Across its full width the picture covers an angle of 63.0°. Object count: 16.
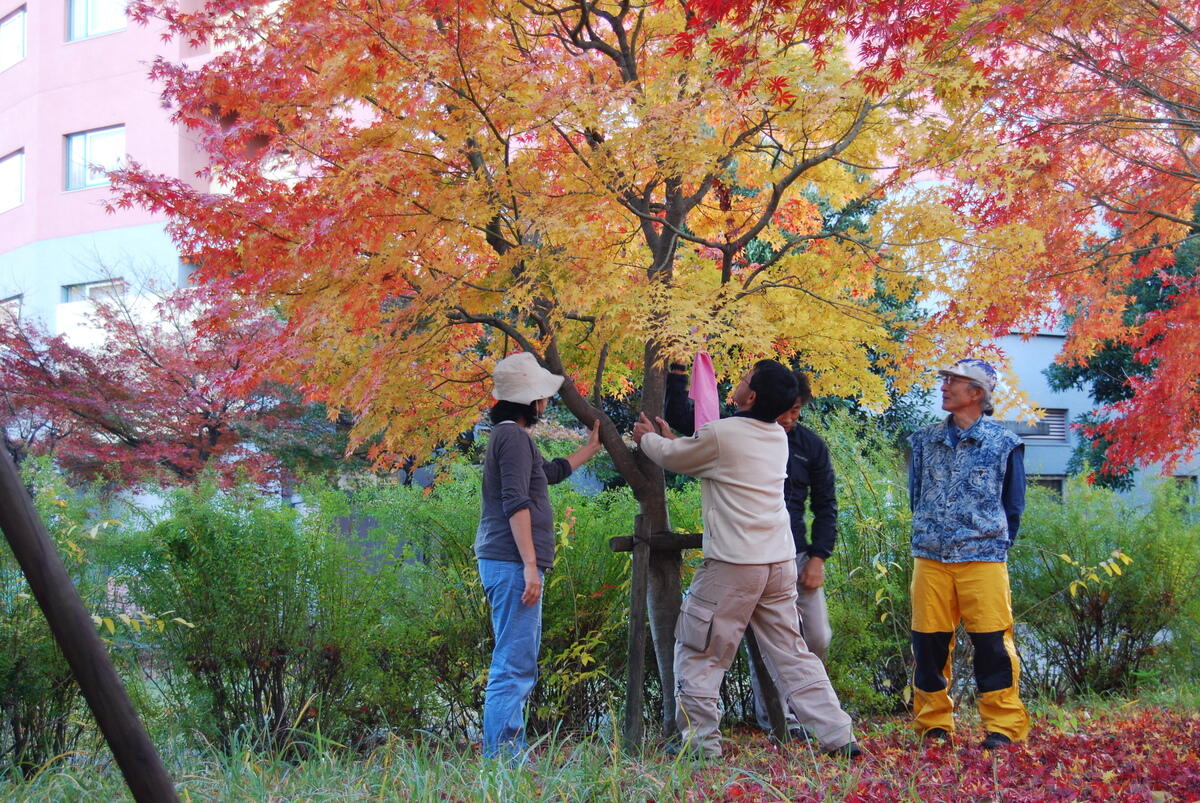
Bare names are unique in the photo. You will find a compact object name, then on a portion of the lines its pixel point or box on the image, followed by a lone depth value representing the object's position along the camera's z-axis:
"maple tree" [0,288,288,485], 12.06
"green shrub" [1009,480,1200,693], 6.20
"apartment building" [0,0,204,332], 18.50
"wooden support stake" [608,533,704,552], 4.48
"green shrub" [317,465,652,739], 4.90
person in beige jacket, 4.02
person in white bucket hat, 3.98
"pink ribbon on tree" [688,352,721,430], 4.41
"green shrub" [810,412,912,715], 5.28
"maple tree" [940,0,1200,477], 6.14
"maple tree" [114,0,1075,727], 4.28
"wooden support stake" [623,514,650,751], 4.39
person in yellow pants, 4.18
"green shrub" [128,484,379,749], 4.63
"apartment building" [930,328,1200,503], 20.86
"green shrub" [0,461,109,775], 4.44
